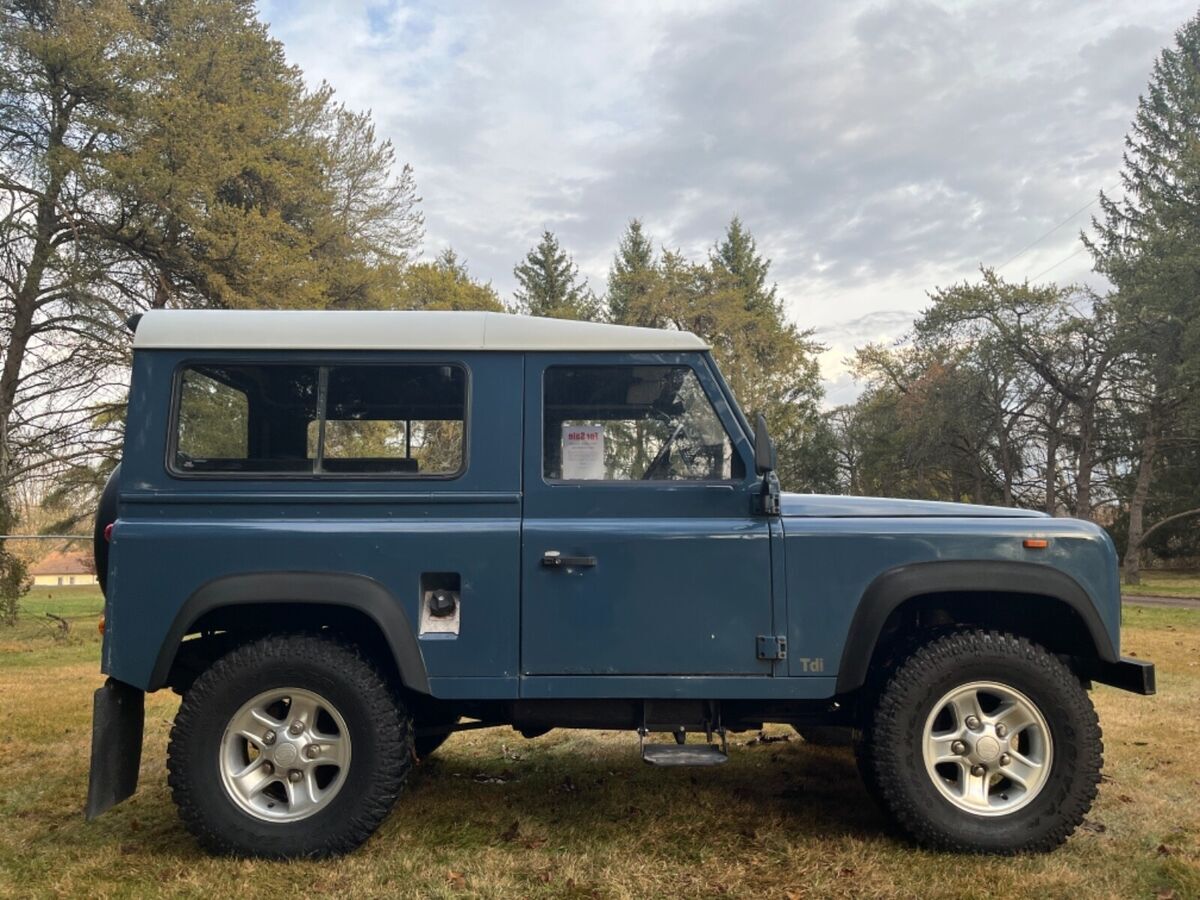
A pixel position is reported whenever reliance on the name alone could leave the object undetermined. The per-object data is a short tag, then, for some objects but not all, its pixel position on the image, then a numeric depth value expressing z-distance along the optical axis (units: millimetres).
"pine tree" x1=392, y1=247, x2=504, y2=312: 21578
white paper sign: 3576
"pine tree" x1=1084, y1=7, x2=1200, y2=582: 18594
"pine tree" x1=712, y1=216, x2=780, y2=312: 40969
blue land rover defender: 3391
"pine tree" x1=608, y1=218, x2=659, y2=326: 31172
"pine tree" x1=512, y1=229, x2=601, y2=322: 38719
